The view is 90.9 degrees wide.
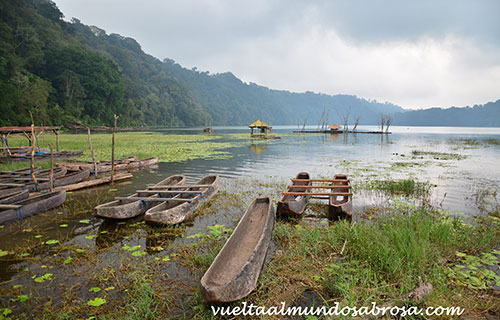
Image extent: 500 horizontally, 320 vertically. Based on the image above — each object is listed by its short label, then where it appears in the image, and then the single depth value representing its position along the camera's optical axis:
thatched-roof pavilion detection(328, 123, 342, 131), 63.91
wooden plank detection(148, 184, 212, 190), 8.19
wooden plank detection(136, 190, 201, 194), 7.52
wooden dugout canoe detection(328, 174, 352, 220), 6.59
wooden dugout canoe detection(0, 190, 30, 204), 6.91
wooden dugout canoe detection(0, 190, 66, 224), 6.24
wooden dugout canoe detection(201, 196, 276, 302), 3.15
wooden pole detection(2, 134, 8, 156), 15.10
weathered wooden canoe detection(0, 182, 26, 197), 7.88
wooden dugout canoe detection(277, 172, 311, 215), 6.94
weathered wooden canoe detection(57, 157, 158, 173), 12.39
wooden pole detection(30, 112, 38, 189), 8.54
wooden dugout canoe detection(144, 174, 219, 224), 5.95
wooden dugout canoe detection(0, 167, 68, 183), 9.45
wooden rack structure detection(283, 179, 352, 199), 7.27
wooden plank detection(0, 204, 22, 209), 6.29
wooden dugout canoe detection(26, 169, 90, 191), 9.00
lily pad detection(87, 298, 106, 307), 3.54
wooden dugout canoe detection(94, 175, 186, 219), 6.09
